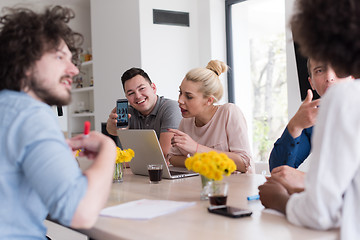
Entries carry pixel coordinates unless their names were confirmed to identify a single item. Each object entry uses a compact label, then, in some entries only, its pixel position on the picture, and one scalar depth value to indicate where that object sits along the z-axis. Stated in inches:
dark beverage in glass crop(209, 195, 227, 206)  60.7
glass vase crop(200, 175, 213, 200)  67.2
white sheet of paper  57.9
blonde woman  106.5
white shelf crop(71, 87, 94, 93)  247.6
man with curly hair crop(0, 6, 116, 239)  45.0
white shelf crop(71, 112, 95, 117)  249.8
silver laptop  90.5
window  243.4
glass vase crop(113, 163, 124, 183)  89.7
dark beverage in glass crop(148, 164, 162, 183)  86.0
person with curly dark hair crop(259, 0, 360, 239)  43.5
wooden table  47.6
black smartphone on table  55.2
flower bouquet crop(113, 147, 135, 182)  88.4
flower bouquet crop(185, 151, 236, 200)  62.0
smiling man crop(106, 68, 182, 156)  132.6
